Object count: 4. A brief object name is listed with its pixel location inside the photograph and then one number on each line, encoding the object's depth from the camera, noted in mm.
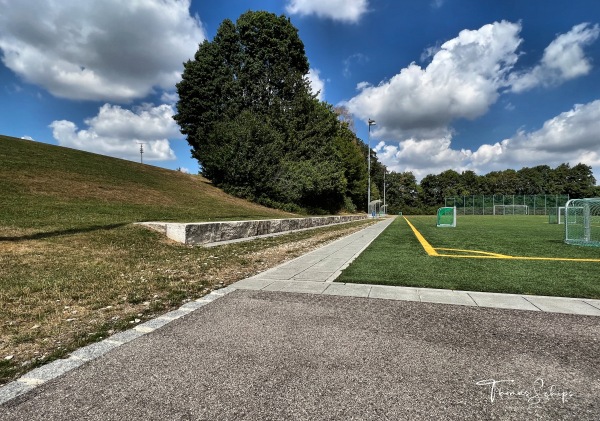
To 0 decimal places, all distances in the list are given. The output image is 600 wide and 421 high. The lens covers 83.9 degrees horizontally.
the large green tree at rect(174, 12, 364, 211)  32947
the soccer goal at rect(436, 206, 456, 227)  23273
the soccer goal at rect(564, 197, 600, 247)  11432
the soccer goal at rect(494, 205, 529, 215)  61600
